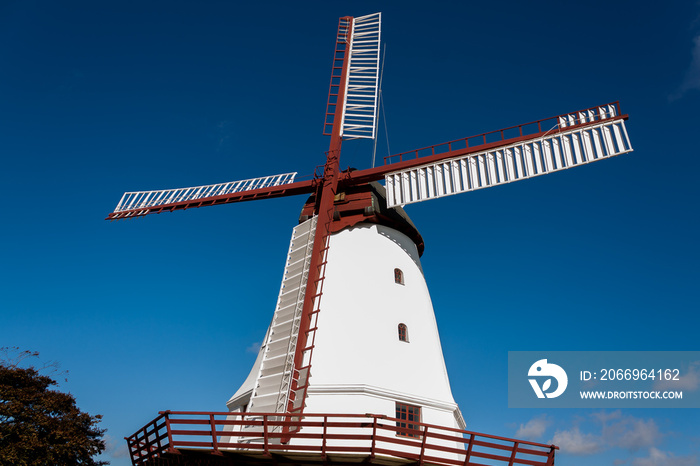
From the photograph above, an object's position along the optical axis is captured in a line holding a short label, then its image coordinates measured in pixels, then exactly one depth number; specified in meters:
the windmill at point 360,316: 12.52
